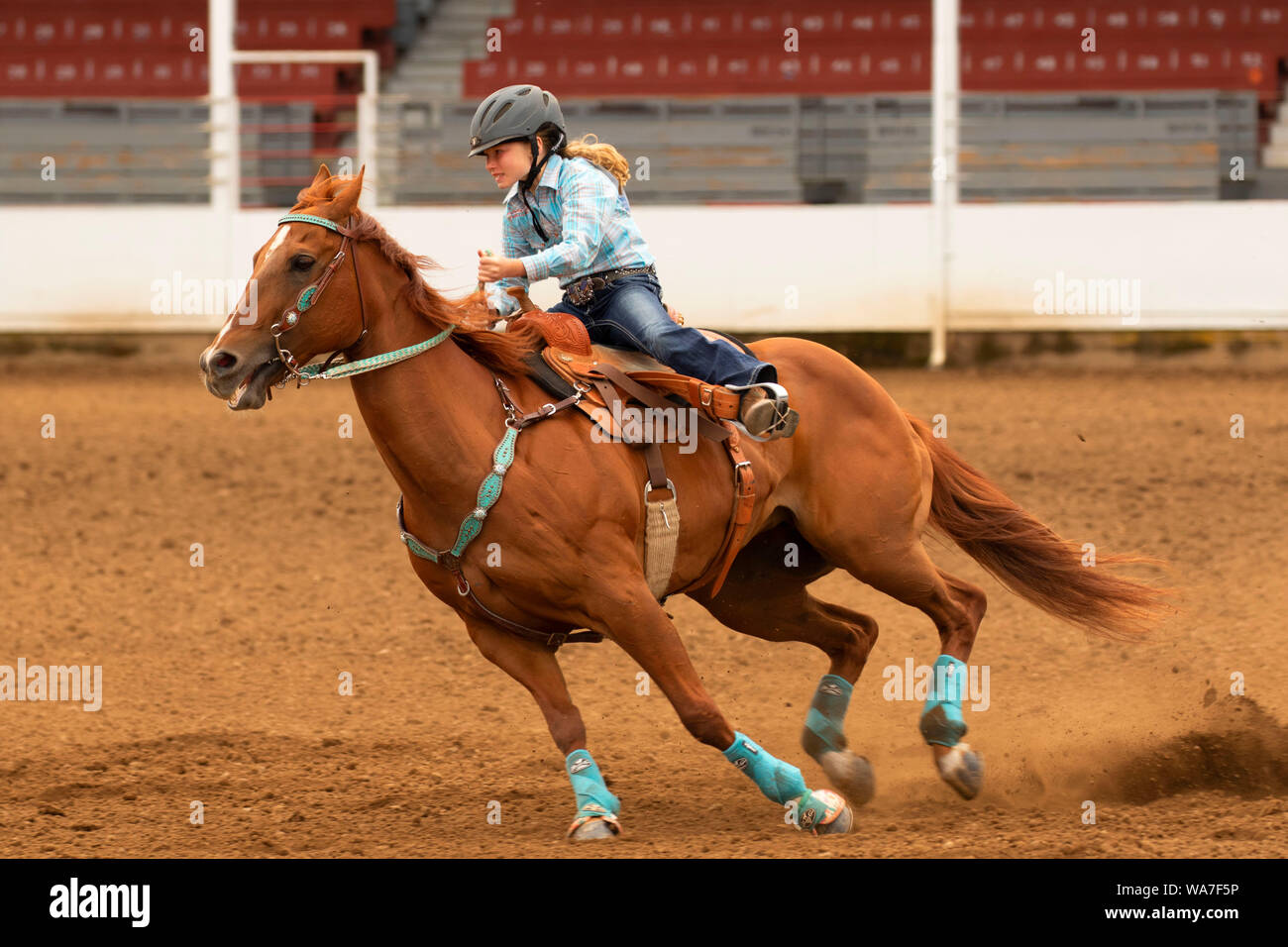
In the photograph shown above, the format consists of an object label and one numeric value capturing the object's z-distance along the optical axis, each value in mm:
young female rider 8797
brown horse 8156
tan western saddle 9000
